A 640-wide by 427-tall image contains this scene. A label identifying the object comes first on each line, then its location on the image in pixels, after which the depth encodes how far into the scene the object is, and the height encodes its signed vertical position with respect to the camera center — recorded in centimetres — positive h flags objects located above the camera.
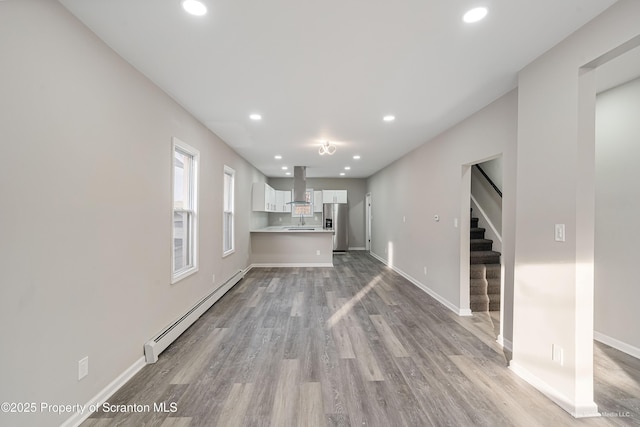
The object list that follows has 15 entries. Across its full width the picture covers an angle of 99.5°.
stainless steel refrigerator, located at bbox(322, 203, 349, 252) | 918 -22
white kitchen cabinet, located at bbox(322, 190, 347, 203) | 924 +67
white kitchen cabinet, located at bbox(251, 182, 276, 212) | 693 +46
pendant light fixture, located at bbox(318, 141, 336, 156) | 469 +126
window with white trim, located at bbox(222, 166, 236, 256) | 516 +9
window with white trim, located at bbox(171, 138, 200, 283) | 330 +4
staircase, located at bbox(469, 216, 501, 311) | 377 -91
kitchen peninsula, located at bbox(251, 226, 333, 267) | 686 -82
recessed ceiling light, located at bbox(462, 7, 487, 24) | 163 +124
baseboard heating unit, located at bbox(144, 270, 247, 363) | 242 -121
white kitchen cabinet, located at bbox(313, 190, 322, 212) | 923 +46
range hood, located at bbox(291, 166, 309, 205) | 704 +79
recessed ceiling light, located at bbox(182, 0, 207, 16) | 157 +123
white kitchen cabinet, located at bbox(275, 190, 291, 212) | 868 +48
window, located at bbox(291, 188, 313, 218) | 847 +19
